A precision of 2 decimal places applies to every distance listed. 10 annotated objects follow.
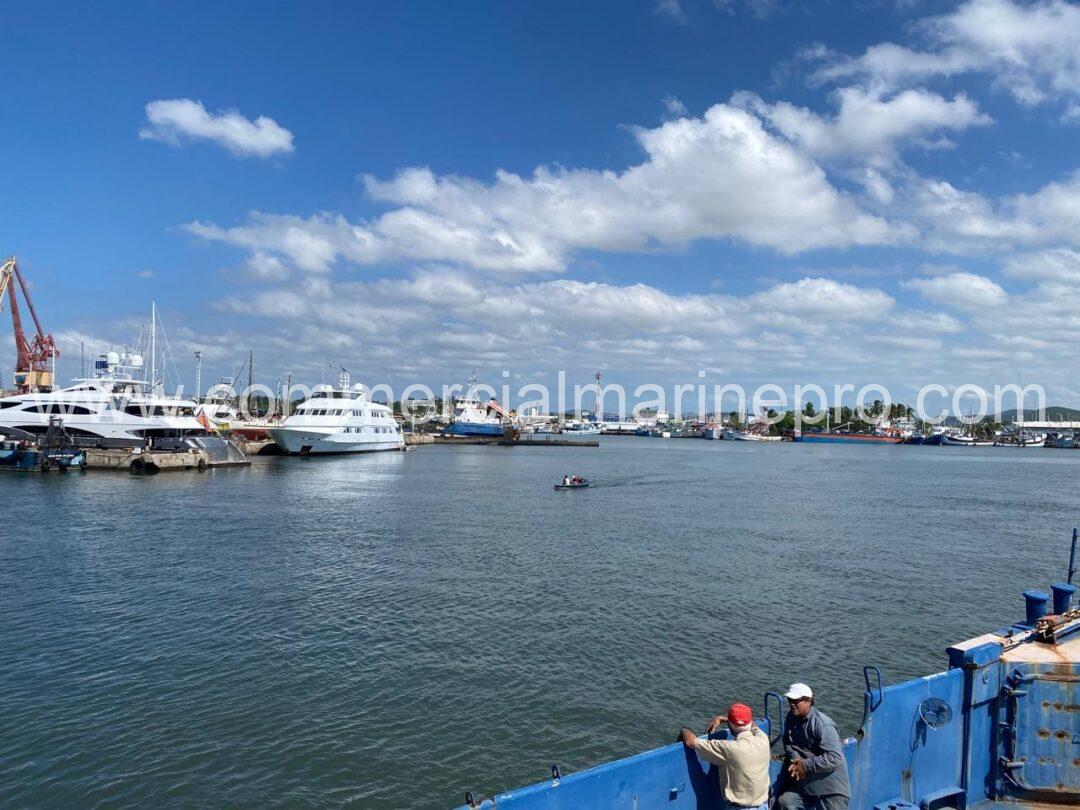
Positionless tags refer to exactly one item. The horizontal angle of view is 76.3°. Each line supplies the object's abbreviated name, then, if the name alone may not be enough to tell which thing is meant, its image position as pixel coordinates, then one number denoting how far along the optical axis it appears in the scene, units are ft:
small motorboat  226.21
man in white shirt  24.85
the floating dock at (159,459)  233.55
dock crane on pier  382.63
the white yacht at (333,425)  327.88
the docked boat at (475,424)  578.25
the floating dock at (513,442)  578.66
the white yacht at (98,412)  247.91
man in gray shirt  25.96
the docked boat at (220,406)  395.94
